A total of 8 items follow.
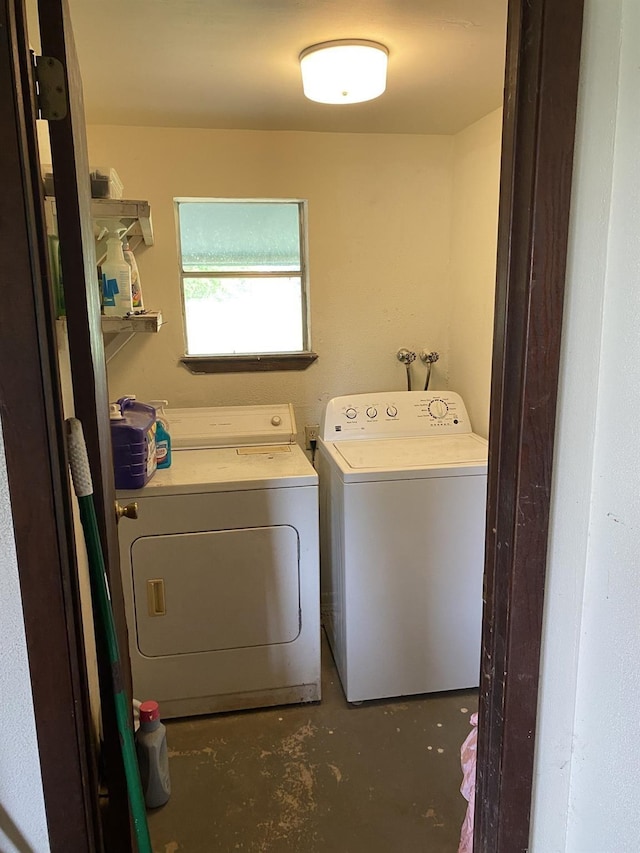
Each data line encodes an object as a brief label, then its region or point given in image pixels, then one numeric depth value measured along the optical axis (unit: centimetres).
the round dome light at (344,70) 177
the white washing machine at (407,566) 216
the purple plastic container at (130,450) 201
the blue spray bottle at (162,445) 225
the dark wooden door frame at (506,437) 89
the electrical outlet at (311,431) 292
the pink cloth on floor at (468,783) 145
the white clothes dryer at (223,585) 210
